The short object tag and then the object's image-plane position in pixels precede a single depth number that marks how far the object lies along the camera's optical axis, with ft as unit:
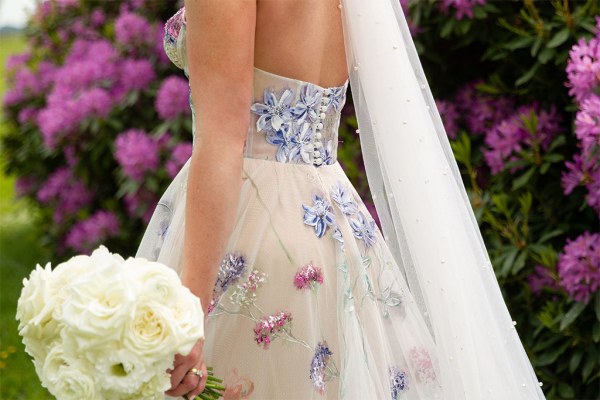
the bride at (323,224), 6.18
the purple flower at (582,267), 10.65
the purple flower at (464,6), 12.35
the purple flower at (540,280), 11.47
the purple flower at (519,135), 11.68
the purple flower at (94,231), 18.53
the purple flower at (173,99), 16.25
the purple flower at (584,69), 10.55
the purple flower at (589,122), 10.26
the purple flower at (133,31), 18.37
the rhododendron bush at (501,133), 11.07
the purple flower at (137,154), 16.55
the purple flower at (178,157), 15.80
